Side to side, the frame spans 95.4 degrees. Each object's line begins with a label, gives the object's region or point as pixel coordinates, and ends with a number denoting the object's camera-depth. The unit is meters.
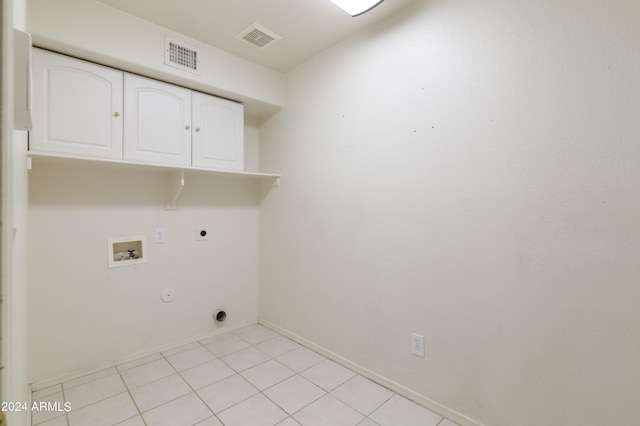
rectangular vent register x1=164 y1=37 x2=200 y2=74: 2.08
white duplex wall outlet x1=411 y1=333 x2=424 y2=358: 1.76
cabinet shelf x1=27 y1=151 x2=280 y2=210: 1.77
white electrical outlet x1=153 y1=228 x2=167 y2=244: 2.36
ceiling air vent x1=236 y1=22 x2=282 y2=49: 2.06
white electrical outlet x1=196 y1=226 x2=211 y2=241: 2.61
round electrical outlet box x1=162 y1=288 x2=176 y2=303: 2.40
